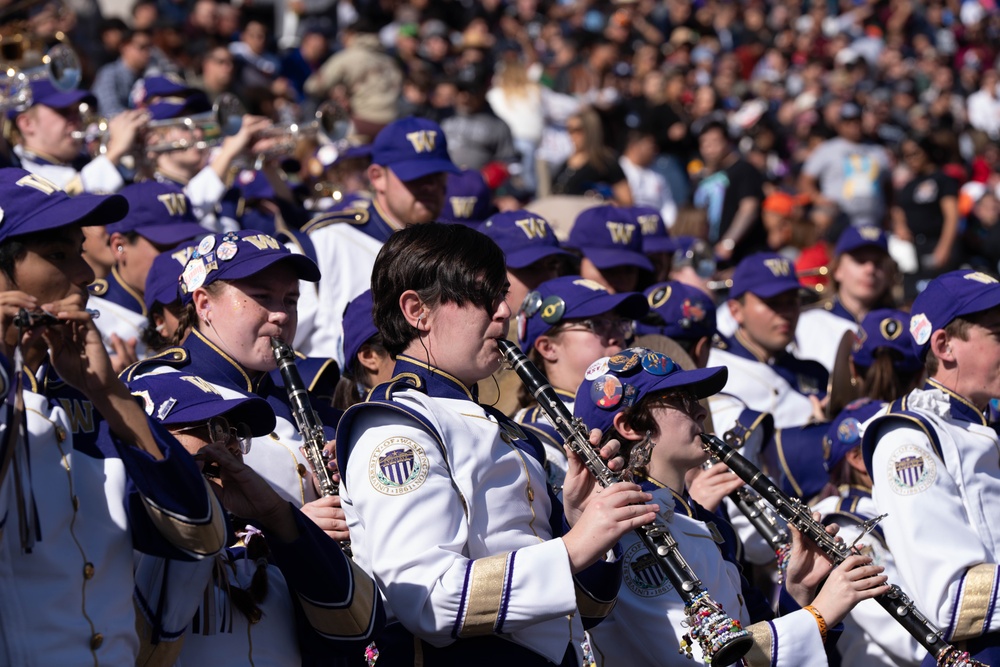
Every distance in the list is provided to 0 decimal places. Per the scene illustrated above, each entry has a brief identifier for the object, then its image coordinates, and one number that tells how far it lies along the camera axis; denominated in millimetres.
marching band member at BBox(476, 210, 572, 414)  14070
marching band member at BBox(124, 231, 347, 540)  9297
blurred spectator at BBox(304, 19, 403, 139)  27125
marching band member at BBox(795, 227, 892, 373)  19156
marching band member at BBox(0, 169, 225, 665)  6484
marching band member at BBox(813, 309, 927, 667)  11102
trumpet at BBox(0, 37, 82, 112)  15656
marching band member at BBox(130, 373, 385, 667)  7406
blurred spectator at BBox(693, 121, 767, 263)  29156
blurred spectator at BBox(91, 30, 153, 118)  24656
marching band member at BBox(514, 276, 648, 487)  11266
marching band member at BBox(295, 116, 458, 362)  14953
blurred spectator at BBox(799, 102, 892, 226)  35219
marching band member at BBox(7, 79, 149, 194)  16234
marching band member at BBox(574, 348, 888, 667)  8758
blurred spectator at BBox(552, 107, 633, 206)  26641
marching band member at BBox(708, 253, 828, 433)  15680
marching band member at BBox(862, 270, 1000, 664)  9648
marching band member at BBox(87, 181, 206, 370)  13625
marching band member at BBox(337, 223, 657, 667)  7305
